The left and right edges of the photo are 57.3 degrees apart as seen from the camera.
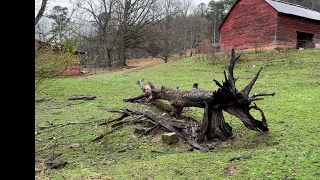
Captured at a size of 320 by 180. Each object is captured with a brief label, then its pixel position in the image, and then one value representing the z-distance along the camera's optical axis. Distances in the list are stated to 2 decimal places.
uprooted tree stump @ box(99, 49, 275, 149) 6.29
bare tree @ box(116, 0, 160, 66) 38.75
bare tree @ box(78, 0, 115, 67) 39.38
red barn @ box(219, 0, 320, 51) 25.81
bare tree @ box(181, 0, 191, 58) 52.92
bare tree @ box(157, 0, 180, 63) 42.03
